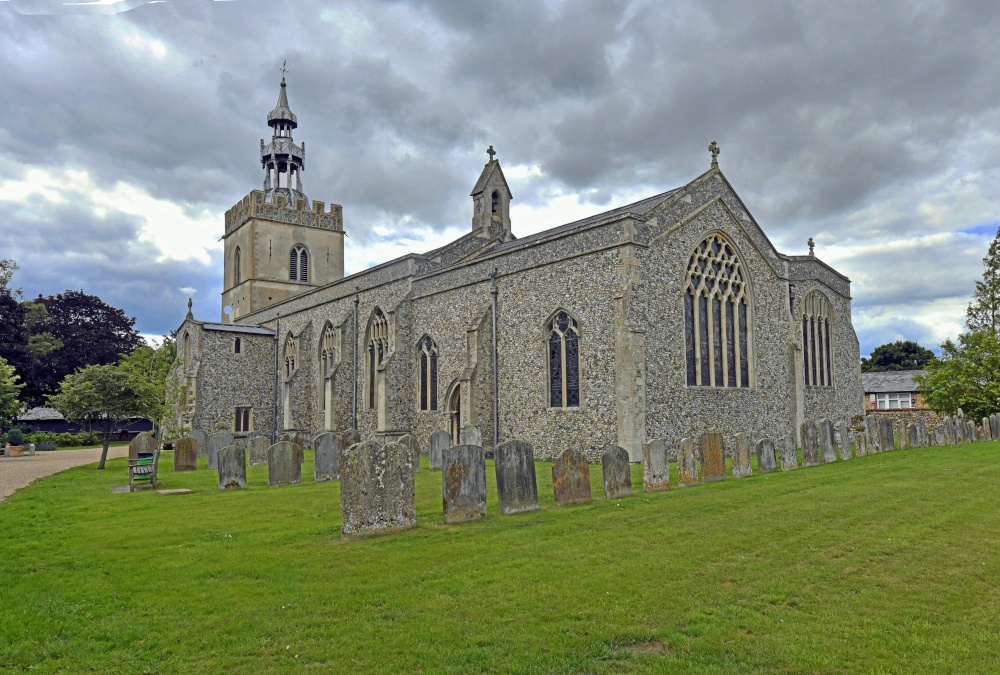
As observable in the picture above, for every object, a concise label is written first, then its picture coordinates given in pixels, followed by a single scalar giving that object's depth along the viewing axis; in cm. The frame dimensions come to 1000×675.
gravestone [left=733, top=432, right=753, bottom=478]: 1434
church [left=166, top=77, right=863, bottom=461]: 1841
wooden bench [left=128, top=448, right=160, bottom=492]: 1478
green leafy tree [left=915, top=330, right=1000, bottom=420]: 2623
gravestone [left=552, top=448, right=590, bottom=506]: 1102
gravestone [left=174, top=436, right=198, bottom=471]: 1983
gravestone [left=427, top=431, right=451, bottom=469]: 1775
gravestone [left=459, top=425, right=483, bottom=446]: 1702
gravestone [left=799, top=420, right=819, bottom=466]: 1652
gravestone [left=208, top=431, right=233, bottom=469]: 2165
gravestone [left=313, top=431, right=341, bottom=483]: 1586
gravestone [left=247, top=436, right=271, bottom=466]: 2031
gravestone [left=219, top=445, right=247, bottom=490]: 1437
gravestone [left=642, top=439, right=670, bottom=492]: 1270
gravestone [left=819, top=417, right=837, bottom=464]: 1734
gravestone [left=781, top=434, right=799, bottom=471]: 1575
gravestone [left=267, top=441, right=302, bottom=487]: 1500
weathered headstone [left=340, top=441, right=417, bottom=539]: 894
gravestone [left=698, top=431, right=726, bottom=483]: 1384
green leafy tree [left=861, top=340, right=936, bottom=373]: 6383
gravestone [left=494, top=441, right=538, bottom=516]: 1038
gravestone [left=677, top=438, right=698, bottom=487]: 1320
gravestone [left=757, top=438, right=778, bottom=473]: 1533
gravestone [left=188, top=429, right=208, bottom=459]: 2513
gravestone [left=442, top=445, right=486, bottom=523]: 980
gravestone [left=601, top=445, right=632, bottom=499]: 1169
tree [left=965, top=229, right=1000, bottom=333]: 3209
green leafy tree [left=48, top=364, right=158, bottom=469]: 2039
